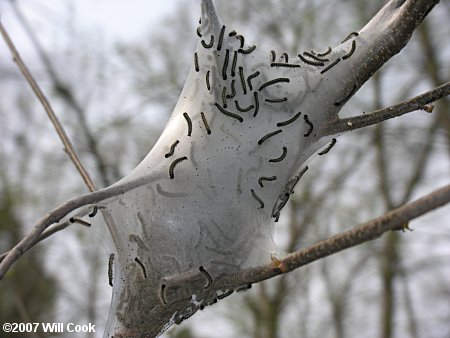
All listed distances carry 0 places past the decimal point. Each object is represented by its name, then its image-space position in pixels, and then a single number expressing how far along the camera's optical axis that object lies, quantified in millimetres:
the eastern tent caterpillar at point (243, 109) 385
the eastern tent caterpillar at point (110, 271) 379
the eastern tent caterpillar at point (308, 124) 383
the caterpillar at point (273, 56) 403
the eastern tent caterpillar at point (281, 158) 383
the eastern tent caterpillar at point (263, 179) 380
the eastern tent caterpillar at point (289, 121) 384
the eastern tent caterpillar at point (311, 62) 388
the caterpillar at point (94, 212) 371
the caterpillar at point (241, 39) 397
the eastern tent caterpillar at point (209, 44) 391
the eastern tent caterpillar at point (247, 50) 394
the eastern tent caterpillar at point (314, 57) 390
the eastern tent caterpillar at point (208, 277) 345
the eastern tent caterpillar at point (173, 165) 378
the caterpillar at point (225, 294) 371
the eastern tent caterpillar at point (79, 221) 365
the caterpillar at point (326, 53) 394
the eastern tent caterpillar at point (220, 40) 390
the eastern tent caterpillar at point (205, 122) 381
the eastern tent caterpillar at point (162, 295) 364
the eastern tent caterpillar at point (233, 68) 388
